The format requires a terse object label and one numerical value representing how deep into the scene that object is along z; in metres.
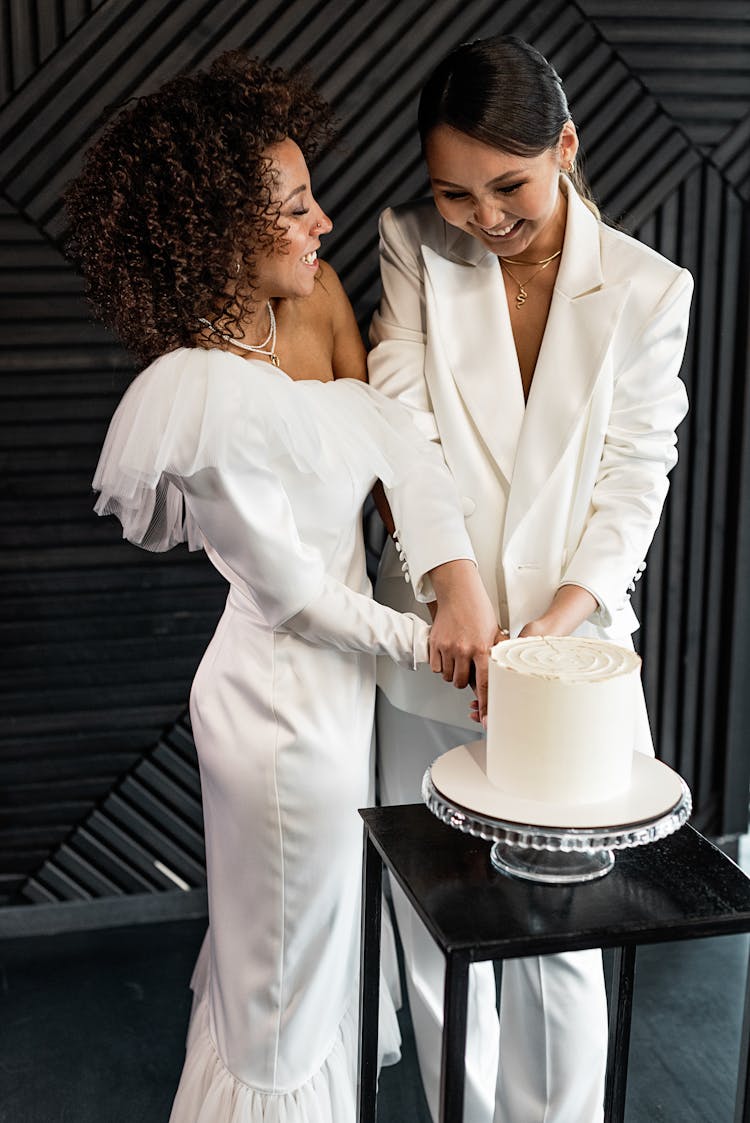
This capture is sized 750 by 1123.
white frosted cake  1.52
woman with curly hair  1.96
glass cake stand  1.48
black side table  1.47
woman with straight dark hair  2.22
